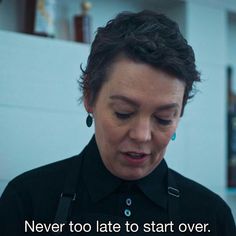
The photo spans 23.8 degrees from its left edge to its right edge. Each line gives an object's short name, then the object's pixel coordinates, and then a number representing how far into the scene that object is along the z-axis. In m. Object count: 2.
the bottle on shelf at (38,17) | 1.35
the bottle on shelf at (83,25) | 1.46
